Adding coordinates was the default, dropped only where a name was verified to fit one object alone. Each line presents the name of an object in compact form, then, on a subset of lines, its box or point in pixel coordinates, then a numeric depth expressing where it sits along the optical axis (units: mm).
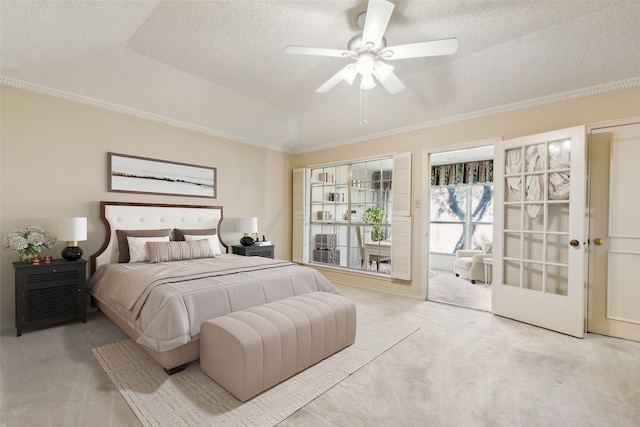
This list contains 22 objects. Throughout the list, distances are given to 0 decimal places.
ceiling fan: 1948
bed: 2199
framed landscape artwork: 3879
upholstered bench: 1892
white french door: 3045
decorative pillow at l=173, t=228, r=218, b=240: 4195
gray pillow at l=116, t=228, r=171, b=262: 3635
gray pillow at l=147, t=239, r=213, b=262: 3511
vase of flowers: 2877
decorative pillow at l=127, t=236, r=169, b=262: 3543
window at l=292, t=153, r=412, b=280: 4605
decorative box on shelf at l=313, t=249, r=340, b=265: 5887
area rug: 1734
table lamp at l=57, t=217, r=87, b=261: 3131
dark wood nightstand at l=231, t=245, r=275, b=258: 4738
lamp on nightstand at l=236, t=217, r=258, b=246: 4898
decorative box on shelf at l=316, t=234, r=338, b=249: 5957
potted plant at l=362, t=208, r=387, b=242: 5297
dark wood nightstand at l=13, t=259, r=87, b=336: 2863
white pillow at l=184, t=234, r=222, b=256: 4098
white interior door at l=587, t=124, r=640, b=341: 2932
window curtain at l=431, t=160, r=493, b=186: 6648
